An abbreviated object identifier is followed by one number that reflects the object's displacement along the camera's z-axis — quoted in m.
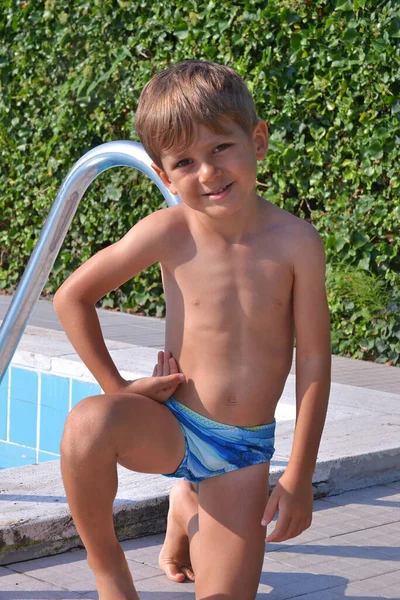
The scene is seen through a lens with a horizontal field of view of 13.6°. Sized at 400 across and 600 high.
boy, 3.73
